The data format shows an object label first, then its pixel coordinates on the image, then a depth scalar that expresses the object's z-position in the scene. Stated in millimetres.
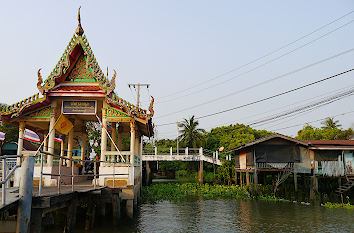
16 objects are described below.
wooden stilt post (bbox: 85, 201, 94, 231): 10969
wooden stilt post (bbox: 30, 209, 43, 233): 6366
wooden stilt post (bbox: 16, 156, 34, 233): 5664
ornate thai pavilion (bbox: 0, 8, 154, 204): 12445
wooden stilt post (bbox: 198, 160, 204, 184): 32416
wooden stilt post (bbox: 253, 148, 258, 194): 22378
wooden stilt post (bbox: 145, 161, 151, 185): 30855
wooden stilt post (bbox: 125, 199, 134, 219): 11944
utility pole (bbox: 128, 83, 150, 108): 37225
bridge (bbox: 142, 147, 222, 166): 32625
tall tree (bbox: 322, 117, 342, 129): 49284
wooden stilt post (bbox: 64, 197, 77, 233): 8688
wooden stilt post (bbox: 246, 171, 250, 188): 23981
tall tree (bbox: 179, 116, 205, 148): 47281
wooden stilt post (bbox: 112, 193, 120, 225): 11574
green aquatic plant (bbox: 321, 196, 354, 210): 17338
